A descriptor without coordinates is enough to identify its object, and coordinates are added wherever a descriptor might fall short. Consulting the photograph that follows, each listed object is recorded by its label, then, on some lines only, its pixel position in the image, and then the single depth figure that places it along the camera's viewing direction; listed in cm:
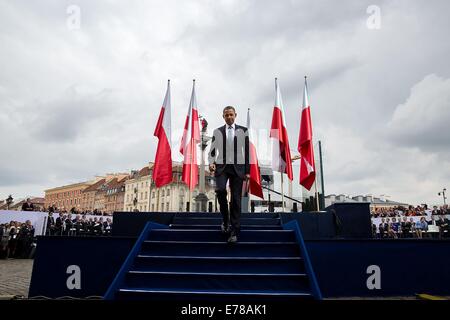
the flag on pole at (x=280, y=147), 961
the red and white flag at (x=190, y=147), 1075
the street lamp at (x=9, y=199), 2628
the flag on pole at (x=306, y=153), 934
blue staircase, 398
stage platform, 550
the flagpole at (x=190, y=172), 1073
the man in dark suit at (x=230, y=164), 557
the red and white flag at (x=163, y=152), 994
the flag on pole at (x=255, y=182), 964
